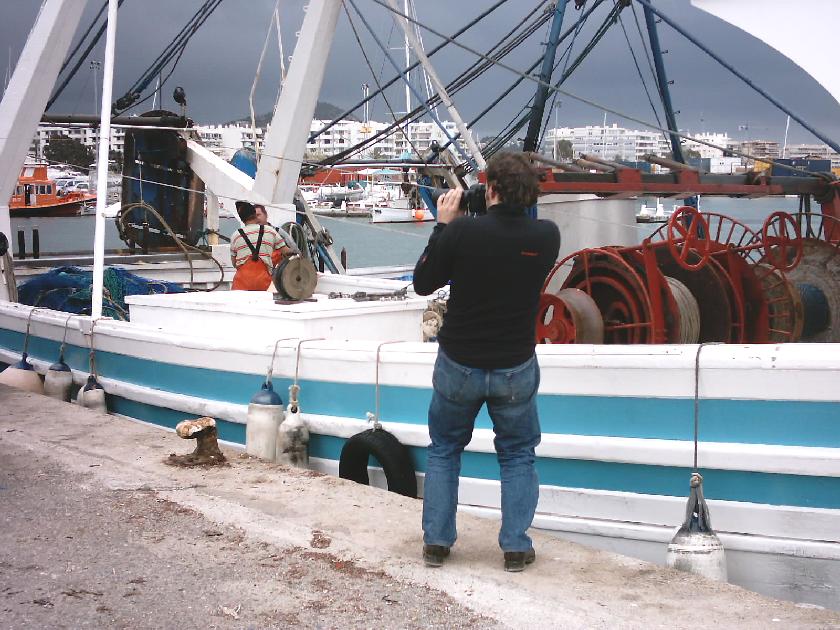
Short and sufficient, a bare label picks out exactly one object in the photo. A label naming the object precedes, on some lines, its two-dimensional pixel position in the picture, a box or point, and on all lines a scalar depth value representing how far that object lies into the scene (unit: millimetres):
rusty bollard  6141
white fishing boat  4805
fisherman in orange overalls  8969
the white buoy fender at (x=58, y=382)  8602
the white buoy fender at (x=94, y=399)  8234
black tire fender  5973
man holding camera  4230
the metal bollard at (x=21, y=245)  13402
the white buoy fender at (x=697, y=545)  4672
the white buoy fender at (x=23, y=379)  8877
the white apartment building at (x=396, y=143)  59250
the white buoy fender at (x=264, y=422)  6504
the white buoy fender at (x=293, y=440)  6449
